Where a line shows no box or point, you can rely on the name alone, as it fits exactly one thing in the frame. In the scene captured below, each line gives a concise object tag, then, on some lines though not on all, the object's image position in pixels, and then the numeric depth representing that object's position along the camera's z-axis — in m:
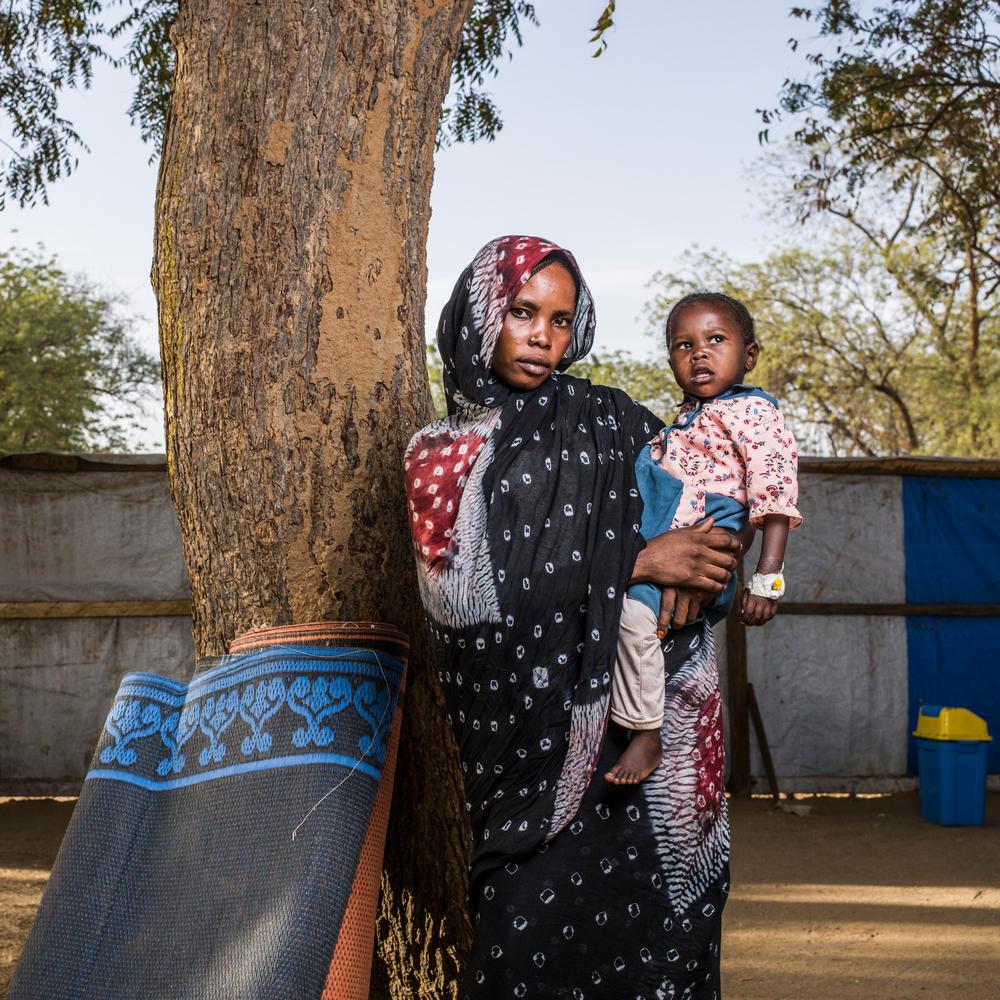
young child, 2.03
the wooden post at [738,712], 7.26
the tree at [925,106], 8.84
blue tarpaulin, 7.47
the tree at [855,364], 21.52
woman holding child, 1.98
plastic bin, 6.48
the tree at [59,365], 21.53
